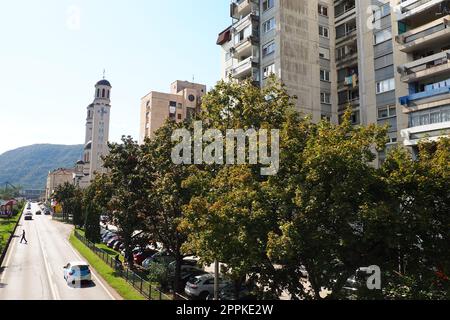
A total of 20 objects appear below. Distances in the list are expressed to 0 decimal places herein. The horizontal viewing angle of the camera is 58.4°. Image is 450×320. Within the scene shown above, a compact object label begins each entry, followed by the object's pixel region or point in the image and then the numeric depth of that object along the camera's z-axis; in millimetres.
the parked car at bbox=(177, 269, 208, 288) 28953
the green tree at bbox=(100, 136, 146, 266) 31578
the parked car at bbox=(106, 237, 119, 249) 49781
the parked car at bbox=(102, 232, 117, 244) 53062
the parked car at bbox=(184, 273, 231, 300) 25531
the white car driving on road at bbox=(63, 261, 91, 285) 28859
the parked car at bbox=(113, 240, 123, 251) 47350
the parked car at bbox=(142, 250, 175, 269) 32753
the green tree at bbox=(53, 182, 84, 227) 70688
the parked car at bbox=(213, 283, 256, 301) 22980
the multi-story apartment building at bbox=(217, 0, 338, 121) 40312
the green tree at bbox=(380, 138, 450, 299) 13203
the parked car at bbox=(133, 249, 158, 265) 38312
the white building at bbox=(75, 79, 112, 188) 139875
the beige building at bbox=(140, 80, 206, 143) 94500
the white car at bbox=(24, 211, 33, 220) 93650
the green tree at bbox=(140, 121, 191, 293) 26172
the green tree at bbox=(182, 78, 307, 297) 15242
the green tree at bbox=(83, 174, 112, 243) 36219
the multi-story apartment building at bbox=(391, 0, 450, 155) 30469
